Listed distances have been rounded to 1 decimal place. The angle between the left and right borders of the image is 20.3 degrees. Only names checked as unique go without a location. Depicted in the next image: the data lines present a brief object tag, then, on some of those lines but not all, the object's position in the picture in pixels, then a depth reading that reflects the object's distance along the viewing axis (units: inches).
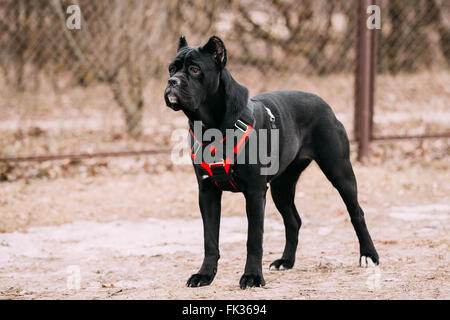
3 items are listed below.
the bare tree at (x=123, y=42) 661.4
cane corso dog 273.9
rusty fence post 604.1
